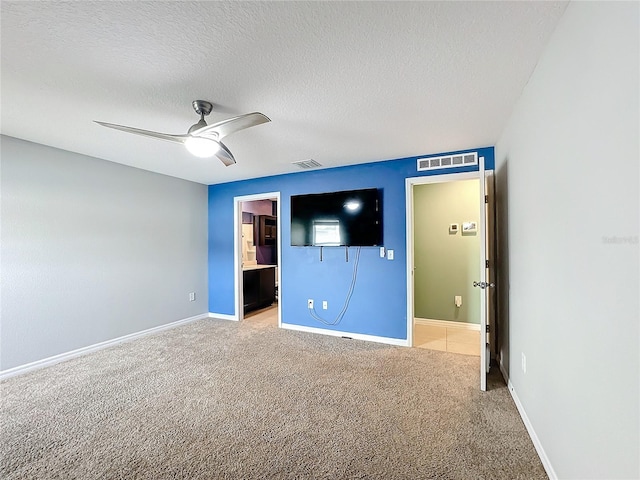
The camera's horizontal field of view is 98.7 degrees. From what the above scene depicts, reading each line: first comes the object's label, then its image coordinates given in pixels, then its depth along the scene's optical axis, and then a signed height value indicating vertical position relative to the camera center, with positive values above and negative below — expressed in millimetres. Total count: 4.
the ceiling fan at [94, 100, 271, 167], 1878 +800
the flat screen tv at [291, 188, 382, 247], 3561 +311
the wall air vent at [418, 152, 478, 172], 3150 +940
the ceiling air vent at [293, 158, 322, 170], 3596 +1052
